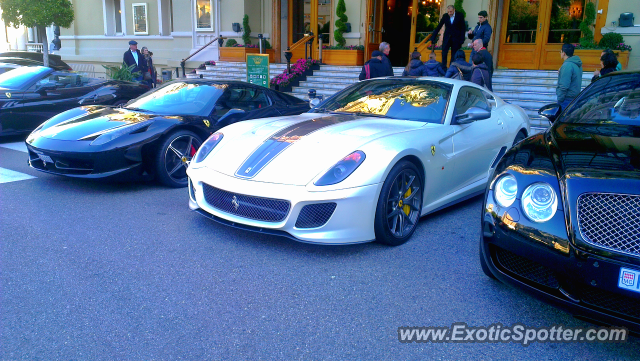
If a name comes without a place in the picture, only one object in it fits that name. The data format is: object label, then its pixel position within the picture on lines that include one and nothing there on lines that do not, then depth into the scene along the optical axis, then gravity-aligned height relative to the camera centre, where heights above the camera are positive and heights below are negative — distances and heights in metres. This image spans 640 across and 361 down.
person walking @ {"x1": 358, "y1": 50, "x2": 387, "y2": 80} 8.66 -0.11
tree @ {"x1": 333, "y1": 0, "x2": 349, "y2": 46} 14.05 +1.04
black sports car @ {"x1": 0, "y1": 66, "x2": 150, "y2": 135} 7.88 -0.67
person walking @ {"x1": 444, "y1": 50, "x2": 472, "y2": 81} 8.06 -0.08
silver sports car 3.53 -0.81
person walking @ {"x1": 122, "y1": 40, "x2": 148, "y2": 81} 12.08 -0.11
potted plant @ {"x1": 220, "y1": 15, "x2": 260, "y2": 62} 15.39 +0.29
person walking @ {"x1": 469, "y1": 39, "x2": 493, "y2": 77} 8.09 +0.18
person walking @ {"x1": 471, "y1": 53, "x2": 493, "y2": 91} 7.79 -0.14
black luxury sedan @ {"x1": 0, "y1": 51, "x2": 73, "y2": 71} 16.06 -0.10
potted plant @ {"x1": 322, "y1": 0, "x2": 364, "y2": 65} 13.90 +0.28
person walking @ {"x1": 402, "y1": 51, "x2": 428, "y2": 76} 8.60 -0.09
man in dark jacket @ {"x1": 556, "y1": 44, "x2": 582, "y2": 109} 6.98 -0.18
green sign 11.06 -0.19
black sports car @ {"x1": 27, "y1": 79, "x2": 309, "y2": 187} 5.07 -0.81
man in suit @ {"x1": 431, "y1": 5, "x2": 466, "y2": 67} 10.10 +0.66
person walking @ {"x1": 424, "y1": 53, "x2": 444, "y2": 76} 8.54 -0.12
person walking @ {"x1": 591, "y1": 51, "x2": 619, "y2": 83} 7.08 +0.07
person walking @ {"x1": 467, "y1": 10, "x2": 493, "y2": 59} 9.59 +0.64
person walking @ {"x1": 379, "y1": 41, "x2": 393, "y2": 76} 8.72 -0.02
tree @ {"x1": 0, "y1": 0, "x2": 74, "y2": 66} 12.19 +1.01
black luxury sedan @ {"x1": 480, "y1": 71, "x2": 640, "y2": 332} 2.30 -0.78
